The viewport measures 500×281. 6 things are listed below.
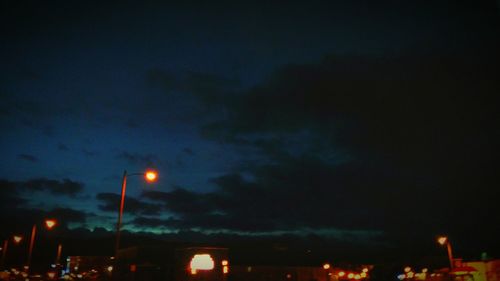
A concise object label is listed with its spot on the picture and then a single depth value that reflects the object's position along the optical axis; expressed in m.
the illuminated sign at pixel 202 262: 48.06
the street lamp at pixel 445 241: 31.02
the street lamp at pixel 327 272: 68.95
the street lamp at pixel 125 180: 20.67
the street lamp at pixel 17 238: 32.54
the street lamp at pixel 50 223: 29.15
